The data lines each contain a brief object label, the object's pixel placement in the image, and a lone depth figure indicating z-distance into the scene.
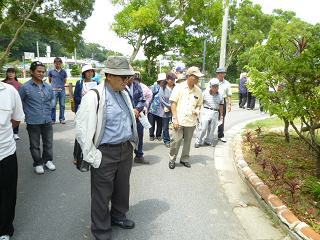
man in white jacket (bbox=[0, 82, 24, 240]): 2.48
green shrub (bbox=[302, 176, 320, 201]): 3.42
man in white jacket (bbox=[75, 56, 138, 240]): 2.45
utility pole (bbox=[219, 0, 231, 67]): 10.61
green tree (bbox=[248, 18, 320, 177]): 3.76
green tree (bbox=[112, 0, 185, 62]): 11.11
